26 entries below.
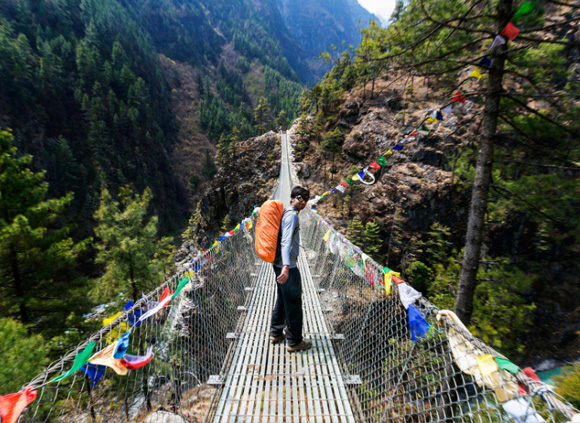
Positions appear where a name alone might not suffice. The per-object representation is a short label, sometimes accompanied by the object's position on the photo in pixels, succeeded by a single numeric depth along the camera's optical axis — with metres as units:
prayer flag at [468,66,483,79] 3.38
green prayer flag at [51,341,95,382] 1.22
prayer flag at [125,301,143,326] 1.65
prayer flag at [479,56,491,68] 2.88
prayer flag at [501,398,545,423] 0.88
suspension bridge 1.16
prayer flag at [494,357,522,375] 0.95
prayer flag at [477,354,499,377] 1.02
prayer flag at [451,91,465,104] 3.23
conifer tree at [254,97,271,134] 42.88
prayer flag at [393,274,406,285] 1.82
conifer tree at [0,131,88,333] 5.66
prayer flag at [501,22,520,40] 2.34
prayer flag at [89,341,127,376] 1.27
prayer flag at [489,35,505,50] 2.47
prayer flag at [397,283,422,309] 1.65
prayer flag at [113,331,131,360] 1.33
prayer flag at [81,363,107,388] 1.28
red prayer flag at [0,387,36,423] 1.01
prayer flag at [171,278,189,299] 2.02
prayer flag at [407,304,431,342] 1.50
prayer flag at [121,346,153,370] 1.35
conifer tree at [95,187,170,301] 9.16
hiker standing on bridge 2.33
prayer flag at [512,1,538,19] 2.17
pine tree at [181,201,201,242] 30.72
